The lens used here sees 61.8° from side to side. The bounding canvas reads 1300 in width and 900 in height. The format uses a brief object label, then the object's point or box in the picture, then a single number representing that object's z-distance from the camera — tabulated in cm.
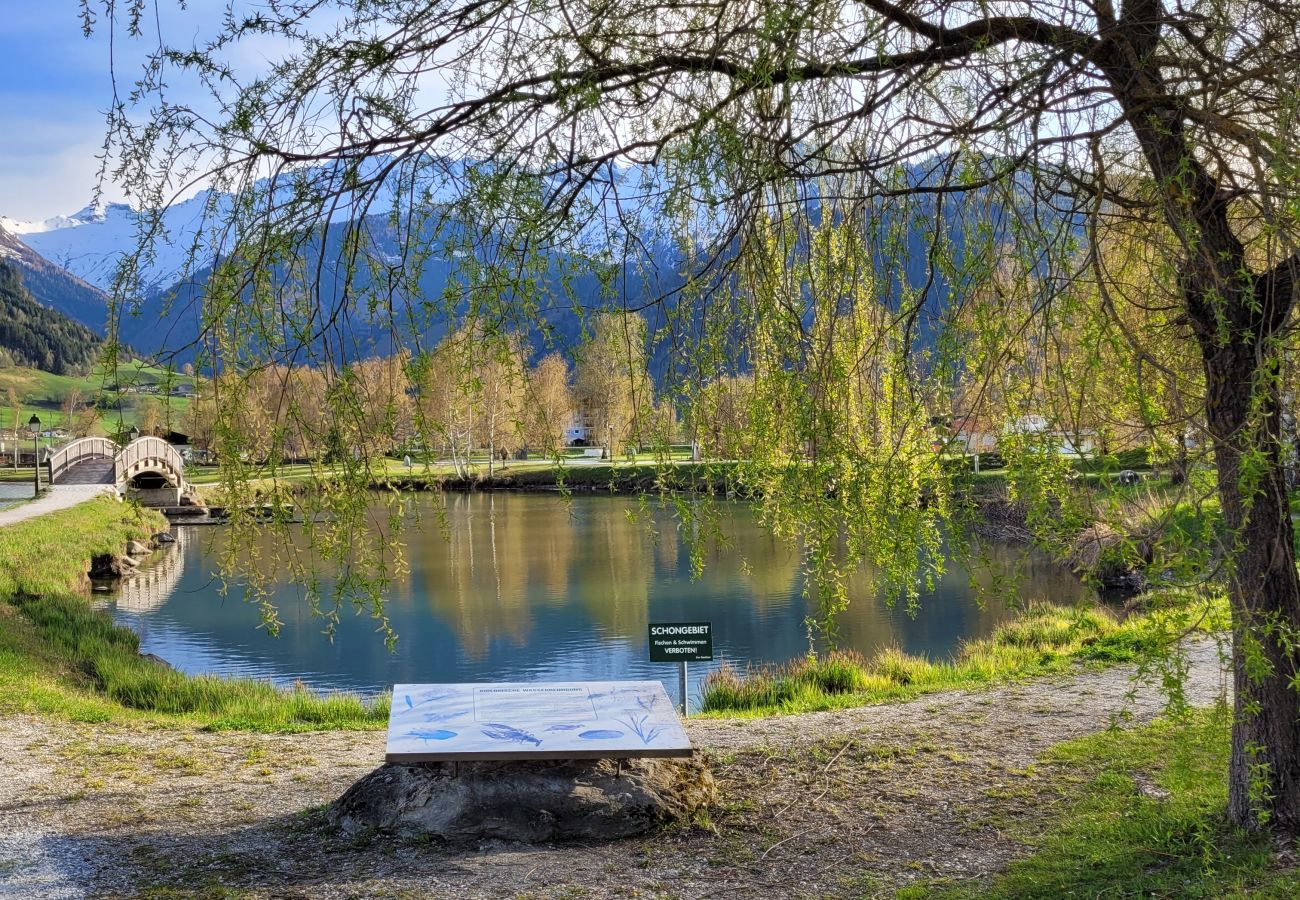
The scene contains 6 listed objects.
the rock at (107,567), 2309
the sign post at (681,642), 891
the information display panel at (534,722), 561
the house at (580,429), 6204
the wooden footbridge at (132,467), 3603
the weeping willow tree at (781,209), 352
